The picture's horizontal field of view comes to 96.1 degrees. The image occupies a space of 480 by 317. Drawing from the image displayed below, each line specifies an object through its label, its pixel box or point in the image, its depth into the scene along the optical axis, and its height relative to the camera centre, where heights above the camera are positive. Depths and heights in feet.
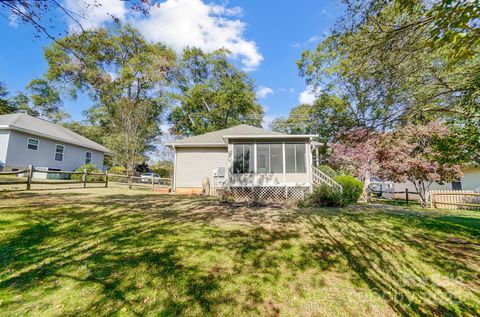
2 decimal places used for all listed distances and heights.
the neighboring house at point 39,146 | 45.27 +7.50
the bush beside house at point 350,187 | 36.78 -1.13
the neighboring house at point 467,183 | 51.87 -0.14
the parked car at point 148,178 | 56.03 -0.16
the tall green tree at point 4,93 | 66.28 +26.05
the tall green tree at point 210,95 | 89.56 +34.87
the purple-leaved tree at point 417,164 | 42.57 +3.58
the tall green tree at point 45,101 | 96.07 +34.67
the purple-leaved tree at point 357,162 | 51.75 +5.06
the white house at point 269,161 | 38.34 +3.28
